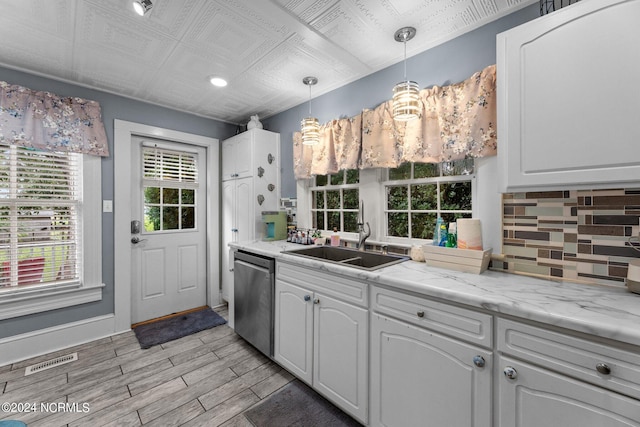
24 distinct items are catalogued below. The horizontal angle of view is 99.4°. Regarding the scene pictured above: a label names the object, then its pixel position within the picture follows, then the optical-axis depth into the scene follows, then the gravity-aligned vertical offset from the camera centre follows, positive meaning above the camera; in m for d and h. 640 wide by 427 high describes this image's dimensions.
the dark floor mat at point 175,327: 2.66 -1.19
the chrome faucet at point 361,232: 2.22 -0.15
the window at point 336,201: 2.62 +0.14
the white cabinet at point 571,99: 1.05 +0.48
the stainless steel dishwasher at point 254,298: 2.17 -0.72
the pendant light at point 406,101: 1.63 +0.68
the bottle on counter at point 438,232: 1.79 -0.13
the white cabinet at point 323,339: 1.55 -0.81
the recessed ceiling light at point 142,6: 1.47 +1.16
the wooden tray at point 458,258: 1.51 -0.26
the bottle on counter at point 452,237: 1.70 -0.15
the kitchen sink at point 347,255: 2.00 -0.33
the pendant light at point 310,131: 2.24 +0.69
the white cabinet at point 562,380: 0.85 -0.58
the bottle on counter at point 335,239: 2.46 -0.23
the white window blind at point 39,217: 2.26 +0.00
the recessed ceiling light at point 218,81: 2.44 +1.24
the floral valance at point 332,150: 2.35 +0.61
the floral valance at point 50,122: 2.19 +0.83
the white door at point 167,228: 3.02 -0.15
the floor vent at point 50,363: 2.14 -1.20
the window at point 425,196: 1.92 +0.13
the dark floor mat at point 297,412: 1.63 -1.25
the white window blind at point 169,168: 3.10 +0.57
